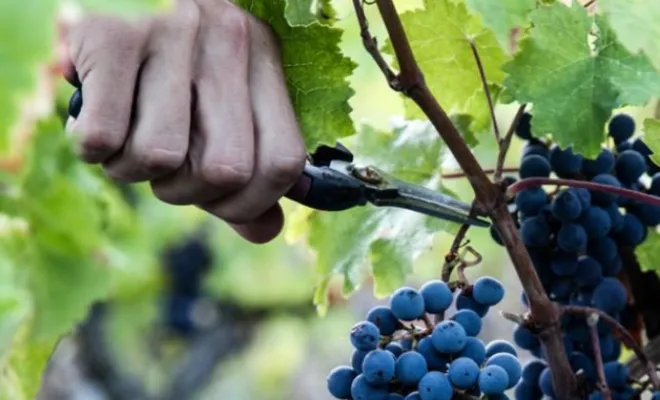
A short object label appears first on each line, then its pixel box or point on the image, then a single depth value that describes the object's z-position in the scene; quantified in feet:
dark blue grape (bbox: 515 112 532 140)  3.13
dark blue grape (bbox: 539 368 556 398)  2.99
